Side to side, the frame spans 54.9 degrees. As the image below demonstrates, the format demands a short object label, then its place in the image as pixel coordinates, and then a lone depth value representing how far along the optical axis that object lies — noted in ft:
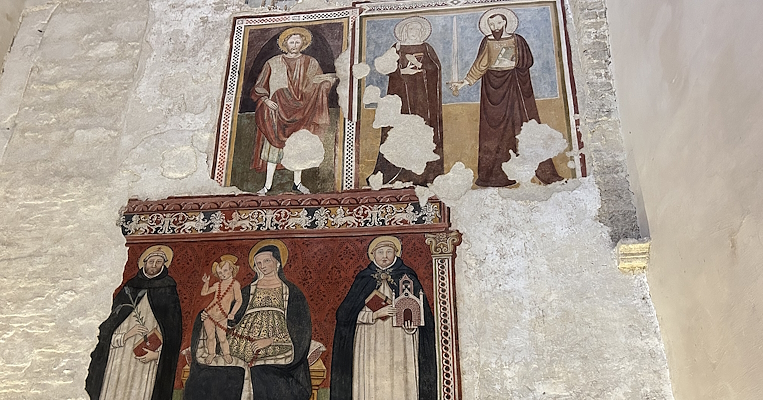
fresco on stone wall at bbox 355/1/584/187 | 15.19
